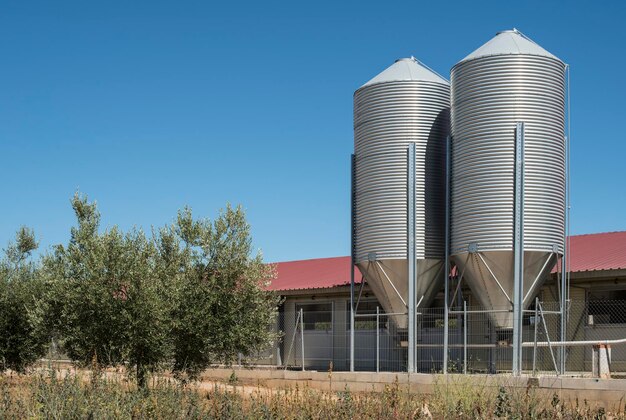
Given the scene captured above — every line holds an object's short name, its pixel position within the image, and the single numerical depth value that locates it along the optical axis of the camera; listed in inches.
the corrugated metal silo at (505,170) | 1003.3
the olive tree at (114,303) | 844.6
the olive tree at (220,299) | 940.0
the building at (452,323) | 1043.3
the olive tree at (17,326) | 1130.7
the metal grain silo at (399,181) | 1103.6
